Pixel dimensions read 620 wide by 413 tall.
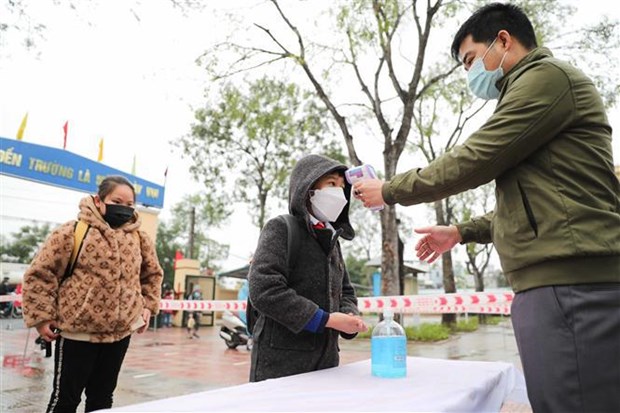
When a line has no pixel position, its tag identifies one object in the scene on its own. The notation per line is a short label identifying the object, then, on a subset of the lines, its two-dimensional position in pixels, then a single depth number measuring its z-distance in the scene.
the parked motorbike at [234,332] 10.25
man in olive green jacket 1.13
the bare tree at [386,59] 10.42
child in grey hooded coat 1.78
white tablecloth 1.17
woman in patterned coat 2.47
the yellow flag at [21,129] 12.16
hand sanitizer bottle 1.71
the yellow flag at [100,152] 14.62
